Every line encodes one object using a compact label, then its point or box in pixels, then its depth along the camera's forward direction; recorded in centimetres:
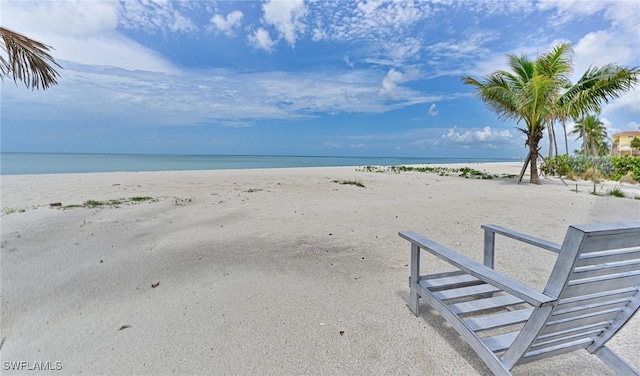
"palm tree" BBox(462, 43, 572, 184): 1138
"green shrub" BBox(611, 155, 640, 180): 1290
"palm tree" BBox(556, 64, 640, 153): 1044
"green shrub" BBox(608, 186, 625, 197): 888
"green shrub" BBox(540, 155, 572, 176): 1500
